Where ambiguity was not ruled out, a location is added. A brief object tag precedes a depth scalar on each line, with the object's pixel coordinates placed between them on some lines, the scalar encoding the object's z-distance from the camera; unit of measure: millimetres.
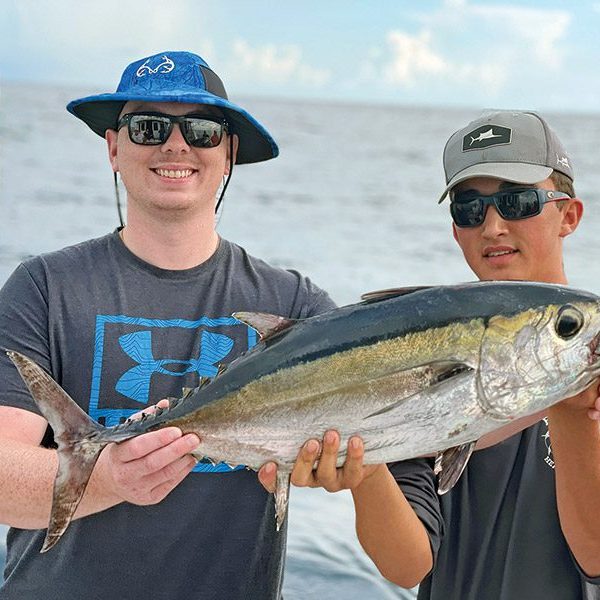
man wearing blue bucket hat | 3135
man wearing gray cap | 2896
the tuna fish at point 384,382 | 2469
